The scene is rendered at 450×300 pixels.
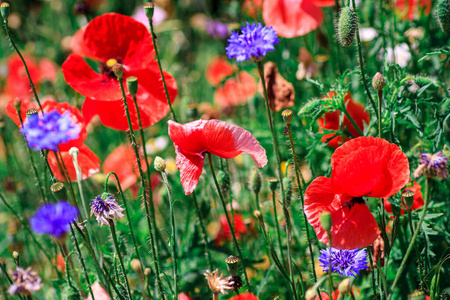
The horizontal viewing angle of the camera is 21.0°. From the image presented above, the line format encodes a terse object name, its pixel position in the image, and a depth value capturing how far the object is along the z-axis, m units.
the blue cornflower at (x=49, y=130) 0.78
